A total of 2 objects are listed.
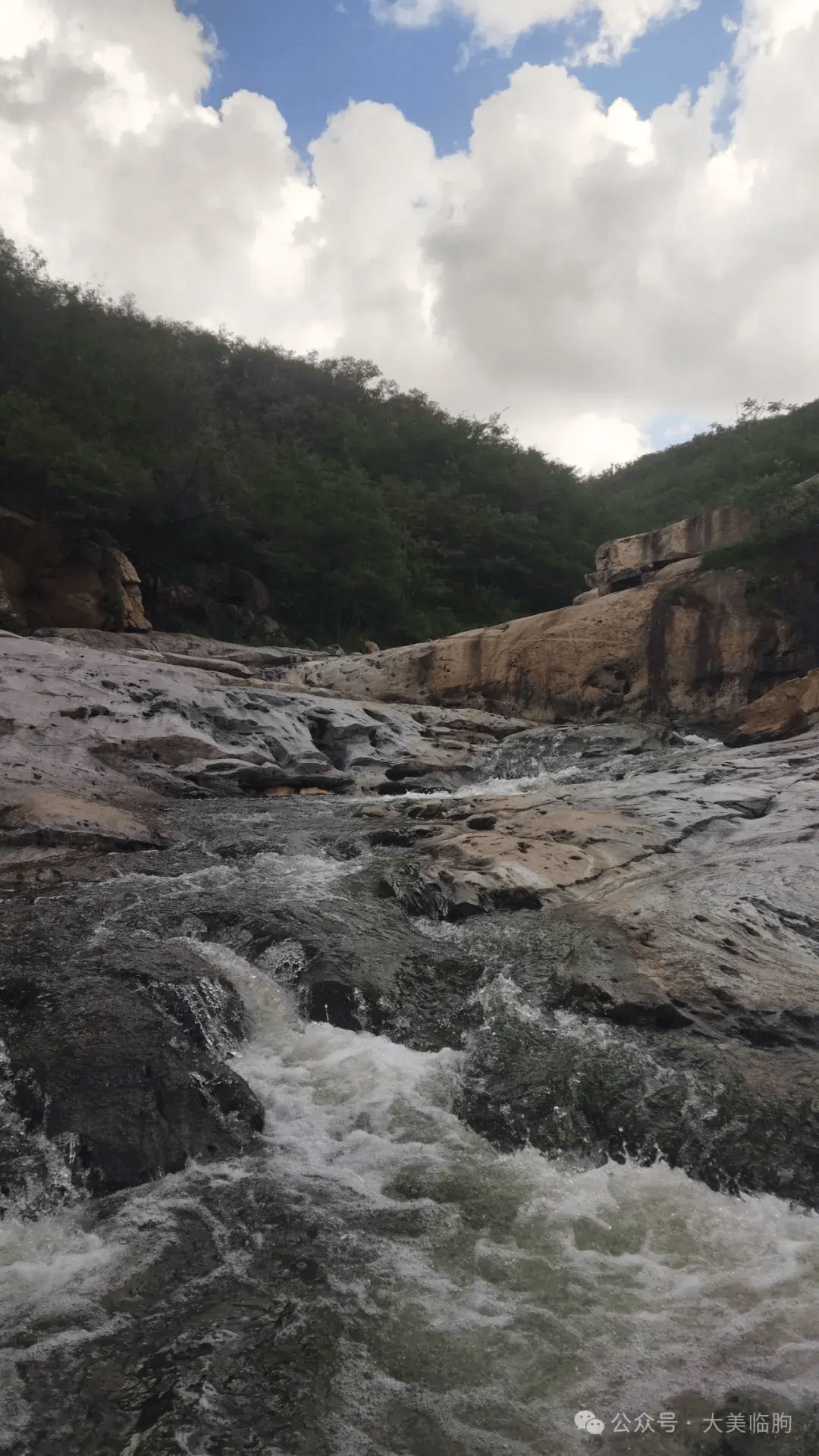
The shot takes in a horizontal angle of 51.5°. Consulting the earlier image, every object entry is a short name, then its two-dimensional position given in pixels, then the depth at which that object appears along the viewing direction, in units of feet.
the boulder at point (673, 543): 48.93
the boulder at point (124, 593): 58.70
